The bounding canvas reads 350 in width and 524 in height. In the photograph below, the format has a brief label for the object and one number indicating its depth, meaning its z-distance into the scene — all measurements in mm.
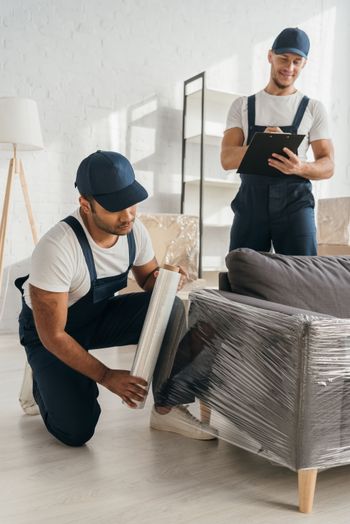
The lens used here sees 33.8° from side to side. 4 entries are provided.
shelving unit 4016
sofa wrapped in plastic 1298
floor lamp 3010
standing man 2105
